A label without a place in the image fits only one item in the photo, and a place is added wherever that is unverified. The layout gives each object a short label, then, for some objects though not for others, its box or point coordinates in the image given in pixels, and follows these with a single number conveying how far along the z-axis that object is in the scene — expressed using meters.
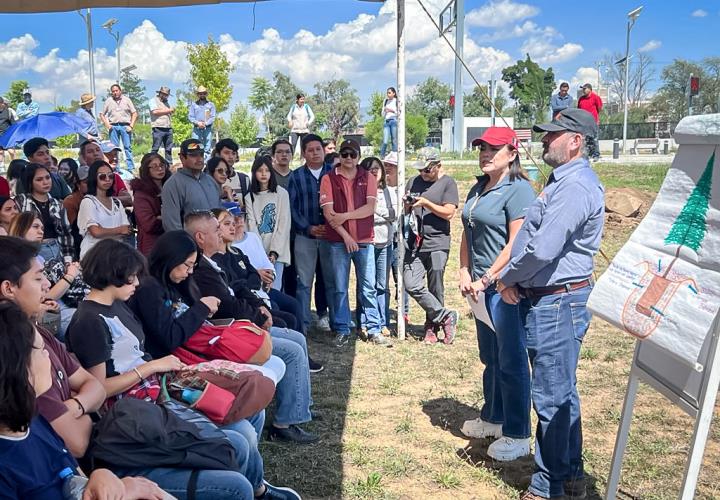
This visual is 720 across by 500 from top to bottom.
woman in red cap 3.74
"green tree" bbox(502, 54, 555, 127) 50.47
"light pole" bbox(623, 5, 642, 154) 30.88
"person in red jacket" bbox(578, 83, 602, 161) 16.92
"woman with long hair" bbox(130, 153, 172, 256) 5.69
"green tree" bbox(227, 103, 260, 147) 40.19
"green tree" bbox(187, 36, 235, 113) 30.14
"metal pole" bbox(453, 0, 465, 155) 26.22
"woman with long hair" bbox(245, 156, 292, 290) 6.05
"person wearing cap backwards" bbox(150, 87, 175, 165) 13.12
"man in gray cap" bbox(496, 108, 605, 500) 3.07
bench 29.79
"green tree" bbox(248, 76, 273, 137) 51.56
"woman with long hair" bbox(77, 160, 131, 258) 5.36
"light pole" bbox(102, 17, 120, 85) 23.65
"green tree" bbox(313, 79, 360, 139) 61.94
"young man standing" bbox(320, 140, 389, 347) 6.13
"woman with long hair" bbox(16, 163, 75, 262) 5.14
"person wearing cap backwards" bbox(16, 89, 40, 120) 14.70
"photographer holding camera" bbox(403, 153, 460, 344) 6.20
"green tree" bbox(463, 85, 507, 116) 65.44
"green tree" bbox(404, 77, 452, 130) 62.22
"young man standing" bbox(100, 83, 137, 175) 12.63
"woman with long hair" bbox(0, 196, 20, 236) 4.53
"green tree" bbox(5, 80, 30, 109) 47.99
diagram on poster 2.28
